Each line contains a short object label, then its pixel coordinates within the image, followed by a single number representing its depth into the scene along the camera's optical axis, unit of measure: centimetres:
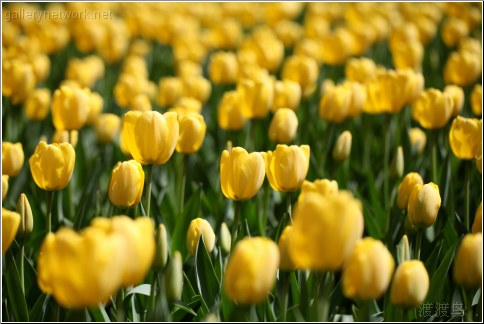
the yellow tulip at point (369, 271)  144
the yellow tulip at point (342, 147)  286
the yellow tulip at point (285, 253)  168
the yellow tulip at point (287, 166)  209
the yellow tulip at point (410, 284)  160
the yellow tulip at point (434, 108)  286
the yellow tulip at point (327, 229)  135
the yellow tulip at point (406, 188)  223
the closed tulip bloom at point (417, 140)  327
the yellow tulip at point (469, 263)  161
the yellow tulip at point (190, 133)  250
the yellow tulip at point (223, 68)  417
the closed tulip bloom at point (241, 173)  198
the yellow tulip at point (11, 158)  246
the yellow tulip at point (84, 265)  126
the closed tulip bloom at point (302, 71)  379
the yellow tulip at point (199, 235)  206
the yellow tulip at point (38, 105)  341
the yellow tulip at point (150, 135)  207
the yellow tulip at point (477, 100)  326
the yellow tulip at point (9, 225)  171
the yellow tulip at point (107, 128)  319
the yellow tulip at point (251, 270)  137
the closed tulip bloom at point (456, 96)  313
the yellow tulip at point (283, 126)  282
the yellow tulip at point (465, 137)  250
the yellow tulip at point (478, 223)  185
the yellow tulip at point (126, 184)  196
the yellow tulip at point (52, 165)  209
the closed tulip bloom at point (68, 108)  287
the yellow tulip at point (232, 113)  309
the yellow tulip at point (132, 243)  131
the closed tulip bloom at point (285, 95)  327
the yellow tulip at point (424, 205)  198
